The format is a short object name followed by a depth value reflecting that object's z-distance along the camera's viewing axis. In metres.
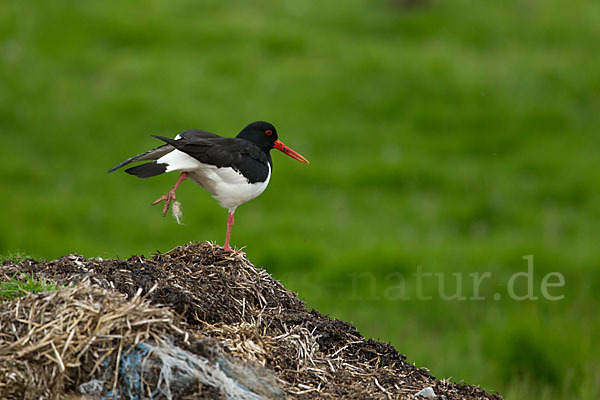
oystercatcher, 12.66
